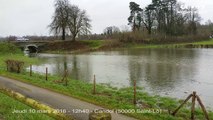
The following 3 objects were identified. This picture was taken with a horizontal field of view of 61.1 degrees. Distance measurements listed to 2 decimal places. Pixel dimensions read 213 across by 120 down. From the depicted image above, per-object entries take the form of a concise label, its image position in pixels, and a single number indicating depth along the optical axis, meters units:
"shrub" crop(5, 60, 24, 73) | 18.30
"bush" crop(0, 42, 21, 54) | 37.37
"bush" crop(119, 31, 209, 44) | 51.90
